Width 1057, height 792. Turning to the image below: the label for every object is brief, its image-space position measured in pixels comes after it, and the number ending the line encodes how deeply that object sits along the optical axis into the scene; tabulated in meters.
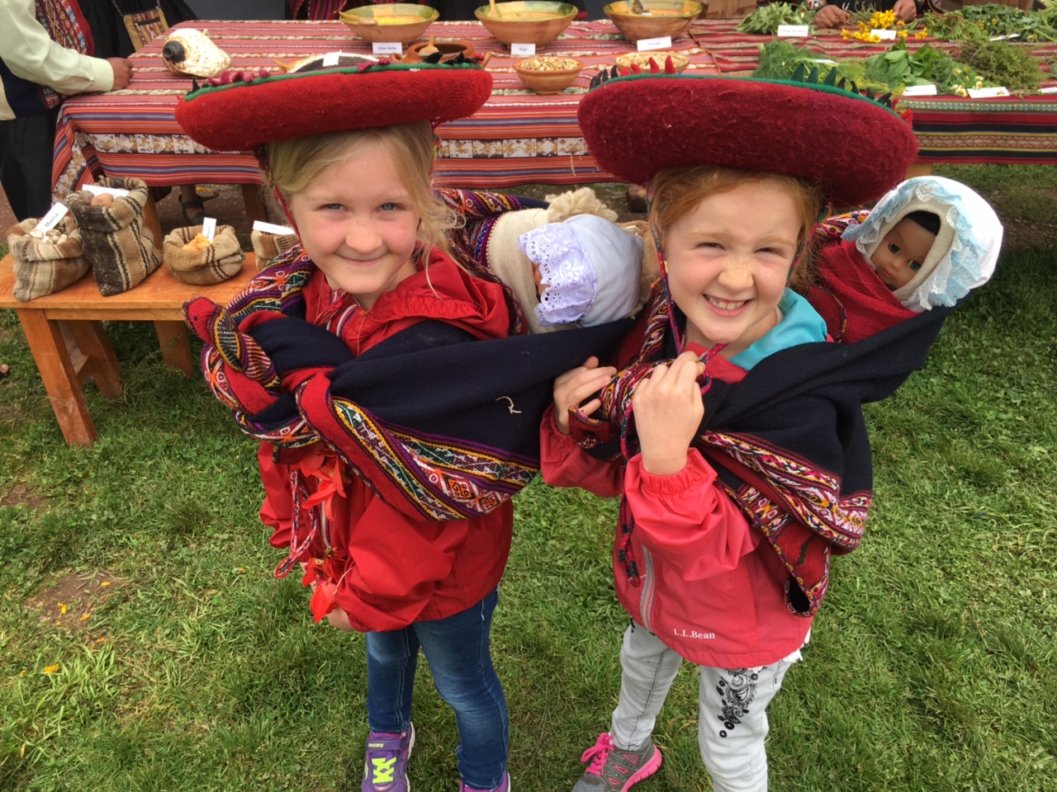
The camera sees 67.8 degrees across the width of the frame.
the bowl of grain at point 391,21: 3.80
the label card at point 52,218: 2.99
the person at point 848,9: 4.32
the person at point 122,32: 4.76
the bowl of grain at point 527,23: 3.86
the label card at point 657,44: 4.07
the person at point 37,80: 3.31
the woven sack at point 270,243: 3.01
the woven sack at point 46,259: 2.93
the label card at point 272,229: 3.01
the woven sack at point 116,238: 2.92
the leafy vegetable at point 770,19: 4.28
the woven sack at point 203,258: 3.03
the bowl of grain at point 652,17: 4.04
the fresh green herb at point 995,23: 3.93
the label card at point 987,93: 3.36
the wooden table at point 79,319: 3.03
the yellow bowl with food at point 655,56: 3.28
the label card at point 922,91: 3.37
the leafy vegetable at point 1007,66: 3.36
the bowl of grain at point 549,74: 3.38
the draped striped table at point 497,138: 3.34
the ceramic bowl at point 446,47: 3.47
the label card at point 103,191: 3.01
